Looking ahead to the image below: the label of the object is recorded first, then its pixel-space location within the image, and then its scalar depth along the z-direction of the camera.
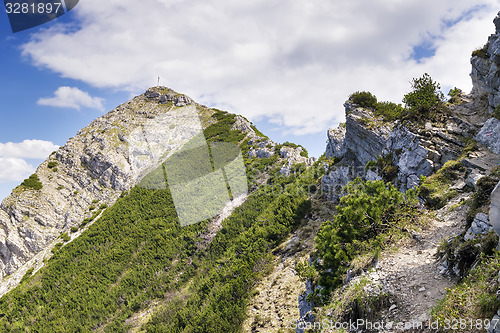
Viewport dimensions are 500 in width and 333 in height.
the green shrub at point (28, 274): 37.53
